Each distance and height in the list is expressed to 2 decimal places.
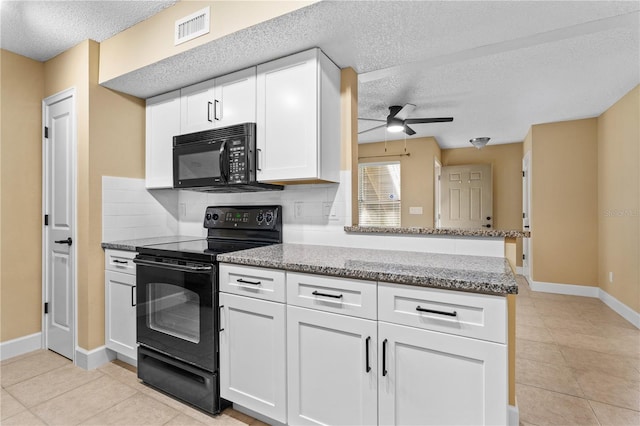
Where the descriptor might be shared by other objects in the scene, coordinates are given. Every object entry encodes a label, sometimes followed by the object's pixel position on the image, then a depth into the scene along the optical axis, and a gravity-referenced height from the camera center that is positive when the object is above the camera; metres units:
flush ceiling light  5.16 +1.14
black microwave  2.14 +0.37
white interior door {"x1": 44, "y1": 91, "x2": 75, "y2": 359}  2.50 -0.07
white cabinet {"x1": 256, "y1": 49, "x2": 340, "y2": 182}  1.96 +0.60
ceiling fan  3.68 +1.09
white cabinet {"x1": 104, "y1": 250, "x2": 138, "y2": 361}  2.28 -0.65
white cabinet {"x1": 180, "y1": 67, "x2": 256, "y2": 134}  2.19 +0.79
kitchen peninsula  1.21 -0.53
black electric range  1.81 -0.64
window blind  6.12 +0.37
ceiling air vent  1.89 +1.12
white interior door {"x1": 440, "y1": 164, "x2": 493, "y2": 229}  5.98 +0.31
